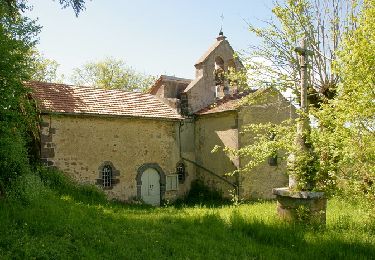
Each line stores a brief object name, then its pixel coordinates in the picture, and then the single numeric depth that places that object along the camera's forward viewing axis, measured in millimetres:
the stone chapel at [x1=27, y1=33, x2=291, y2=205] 16422
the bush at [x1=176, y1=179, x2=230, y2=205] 18850
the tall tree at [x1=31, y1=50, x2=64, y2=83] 34316
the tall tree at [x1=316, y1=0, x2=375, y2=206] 7770
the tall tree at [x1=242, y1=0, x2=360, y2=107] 13625
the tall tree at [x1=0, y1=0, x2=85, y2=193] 9719
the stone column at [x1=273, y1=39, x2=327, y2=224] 9852
